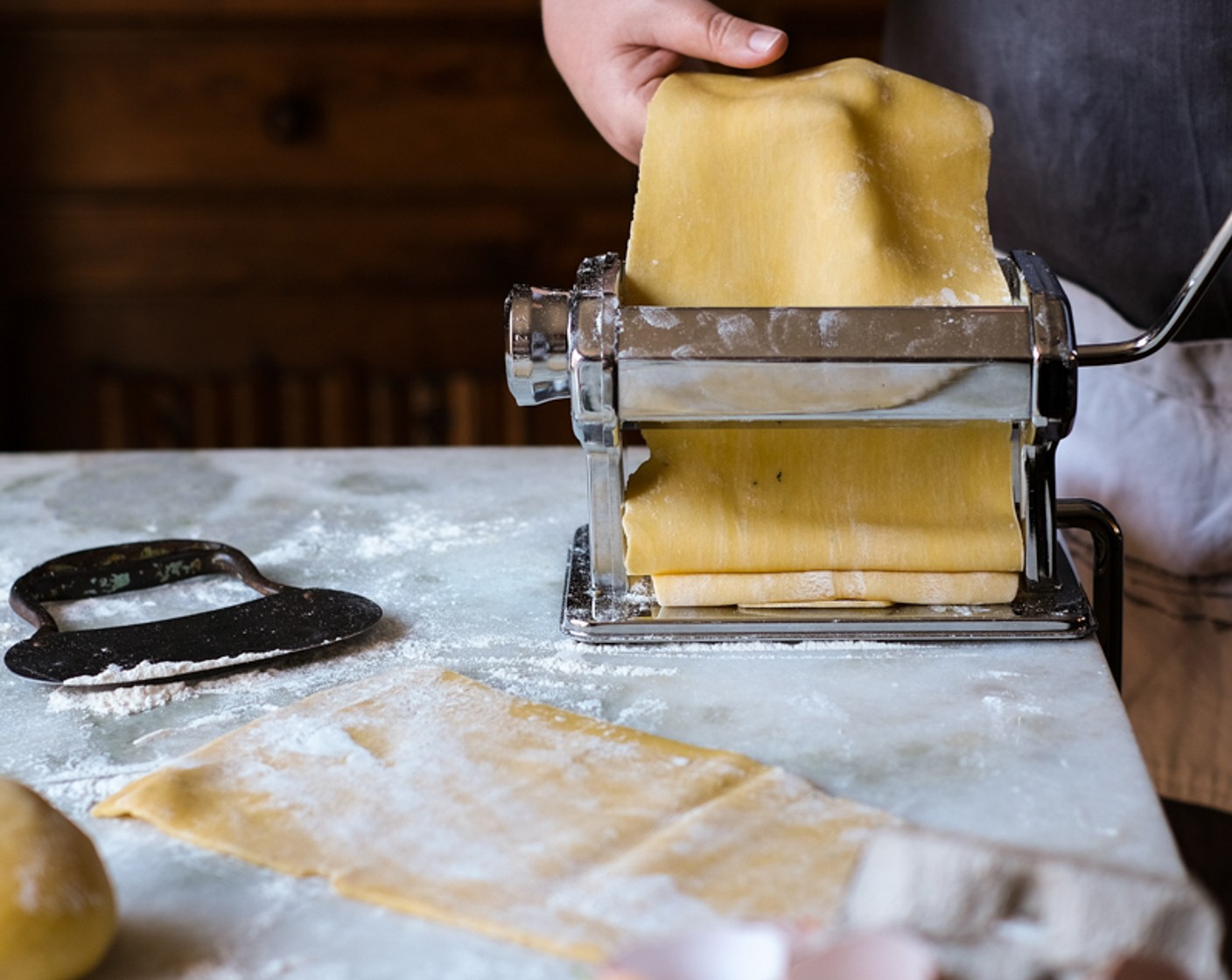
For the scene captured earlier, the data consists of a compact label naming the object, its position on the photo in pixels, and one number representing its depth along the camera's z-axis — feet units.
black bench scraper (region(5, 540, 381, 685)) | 1.97
